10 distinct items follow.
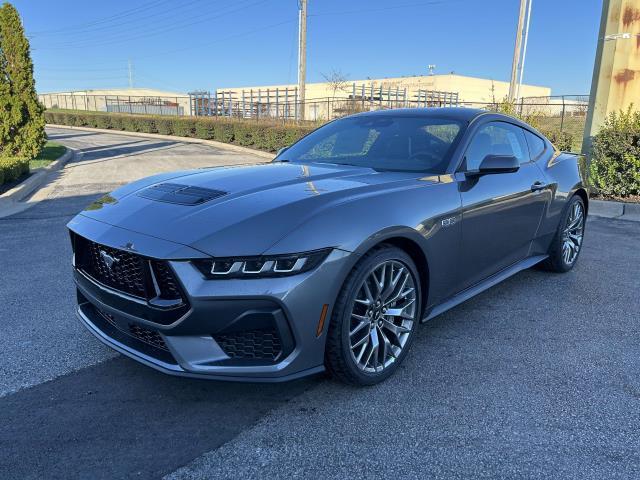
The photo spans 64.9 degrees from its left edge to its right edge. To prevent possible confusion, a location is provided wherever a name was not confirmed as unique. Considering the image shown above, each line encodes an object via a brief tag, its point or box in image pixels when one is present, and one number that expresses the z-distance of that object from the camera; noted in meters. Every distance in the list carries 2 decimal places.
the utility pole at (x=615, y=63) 8.66
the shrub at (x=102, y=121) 37.92
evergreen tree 13.05
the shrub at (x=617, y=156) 8.30
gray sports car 2.30
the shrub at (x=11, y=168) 9.74
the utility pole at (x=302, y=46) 23.27
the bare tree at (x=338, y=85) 37.62
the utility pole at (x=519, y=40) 20.34
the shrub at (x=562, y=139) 11.54
